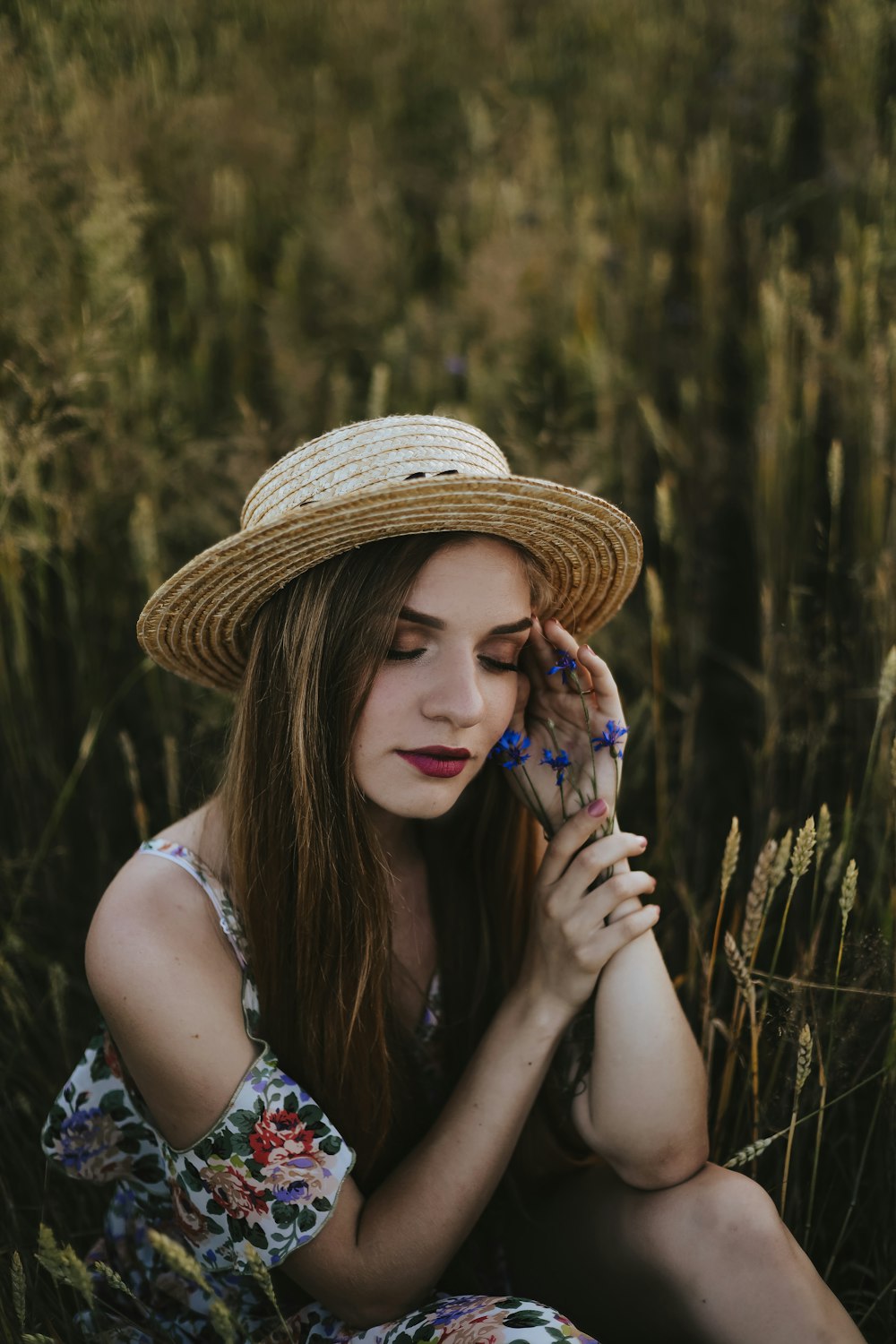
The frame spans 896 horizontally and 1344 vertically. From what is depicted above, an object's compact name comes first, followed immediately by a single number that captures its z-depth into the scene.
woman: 1.32
